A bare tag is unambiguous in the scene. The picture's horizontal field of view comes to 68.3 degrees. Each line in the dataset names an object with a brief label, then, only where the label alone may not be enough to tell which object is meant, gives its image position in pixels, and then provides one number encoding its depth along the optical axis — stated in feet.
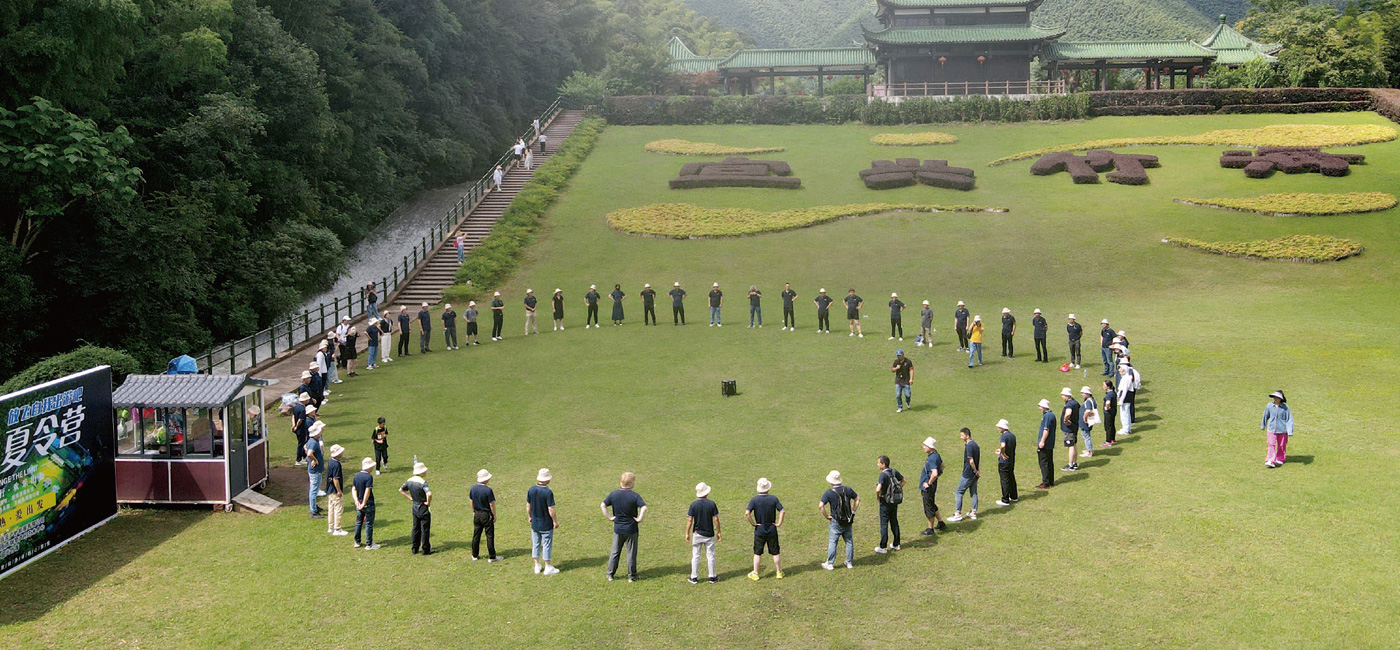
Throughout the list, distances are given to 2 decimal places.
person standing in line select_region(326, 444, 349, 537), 49.80
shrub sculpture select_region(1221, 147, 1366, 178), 138.31
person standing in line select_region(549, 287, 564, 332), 101.06
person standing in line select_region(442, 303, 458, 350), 95.25
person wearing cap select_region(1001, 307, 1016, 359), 83.46
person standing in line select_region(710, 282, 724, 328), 99.55
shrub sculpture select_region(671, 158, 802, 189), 155.94
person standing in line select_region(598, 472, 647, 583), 42.86
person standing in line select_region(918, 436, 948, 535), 47.34
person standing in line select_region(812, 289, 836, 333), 95.50
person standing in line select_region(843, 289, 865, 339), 93.40
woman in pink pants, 53.42
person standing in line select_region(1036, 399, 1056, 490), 53.01
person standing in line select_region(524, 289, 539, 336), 99.91
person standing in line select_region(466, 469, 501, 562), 45.21
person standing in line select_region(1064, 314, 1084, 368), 78.54
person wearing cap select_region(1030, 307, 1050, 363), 81.46
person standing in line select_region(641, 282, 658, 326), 101.81
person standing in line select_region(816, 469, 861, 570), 43.50
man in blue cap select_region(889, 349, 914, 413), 67.56
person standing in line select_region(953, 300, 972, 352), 85.56
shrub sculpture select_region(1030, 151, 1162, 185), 145.07
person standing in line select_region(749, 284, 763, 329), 98.27
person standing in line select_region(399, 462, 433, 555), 46.34
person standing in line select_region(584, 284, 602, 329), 102.12
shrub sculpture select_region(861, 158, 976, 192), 147.54
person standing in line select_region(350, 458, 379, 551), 47.39
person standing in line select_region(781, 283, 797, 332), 96.68
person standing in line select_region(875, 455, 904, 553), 45.19
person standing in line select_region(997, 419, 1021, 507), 50.96
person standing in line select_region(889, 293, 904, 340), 91.04
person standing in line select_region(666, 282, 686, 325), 100.27
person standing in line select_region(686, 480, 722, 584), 42.32
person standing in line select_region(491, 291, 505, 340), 99.07
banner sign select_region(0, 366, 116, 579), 45.70
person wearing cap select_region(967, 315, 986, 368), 80.59
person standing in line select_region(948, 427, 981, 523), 49.06
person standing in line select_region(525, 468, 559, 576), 43.52
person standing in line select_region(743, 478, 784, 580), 42.70
